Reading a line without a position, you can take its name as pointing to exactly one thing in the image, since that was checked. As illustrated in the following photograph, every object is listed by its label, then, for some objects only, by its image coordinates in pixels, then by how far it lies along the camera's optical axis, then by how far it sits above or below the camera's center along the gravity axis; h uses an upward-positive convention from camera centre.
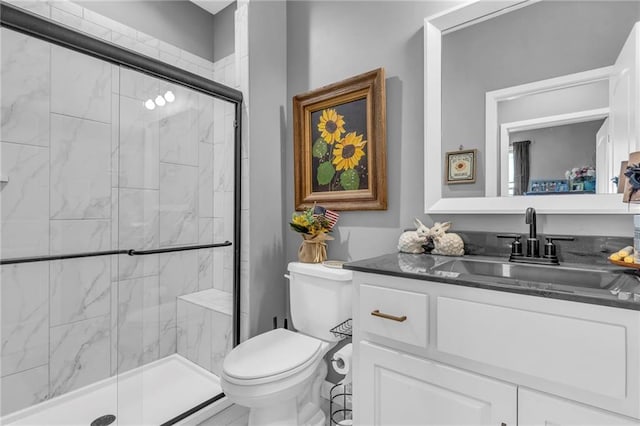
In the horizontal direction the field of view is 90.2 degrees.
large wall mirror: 1.11 +0.44
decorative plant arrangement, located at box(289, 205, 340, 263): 1.69 -0.10
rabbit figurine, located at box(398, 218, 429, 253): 1.39 -0.12
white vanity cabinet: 0.71 -0.38
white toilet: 1.28 -0.64
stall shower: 1.51 -0.12
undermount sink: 0.96 -0.20
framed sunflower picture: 1.63 +0.38
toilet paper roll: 1.37 -0.65
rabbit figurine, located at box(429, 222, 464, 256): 1.33 -0.12
